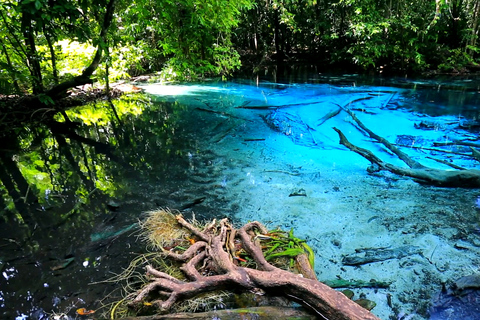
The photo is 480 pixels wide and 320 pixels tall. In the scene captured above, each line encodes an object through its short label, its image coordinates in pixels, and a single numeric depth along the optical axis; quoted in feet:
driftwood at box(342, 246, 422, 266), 9.55
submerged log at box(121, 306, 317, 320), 6.24
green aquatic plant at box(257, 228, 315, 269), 8.43
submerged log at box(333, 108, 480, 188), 14.26
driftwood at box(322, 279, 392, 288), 8.46
